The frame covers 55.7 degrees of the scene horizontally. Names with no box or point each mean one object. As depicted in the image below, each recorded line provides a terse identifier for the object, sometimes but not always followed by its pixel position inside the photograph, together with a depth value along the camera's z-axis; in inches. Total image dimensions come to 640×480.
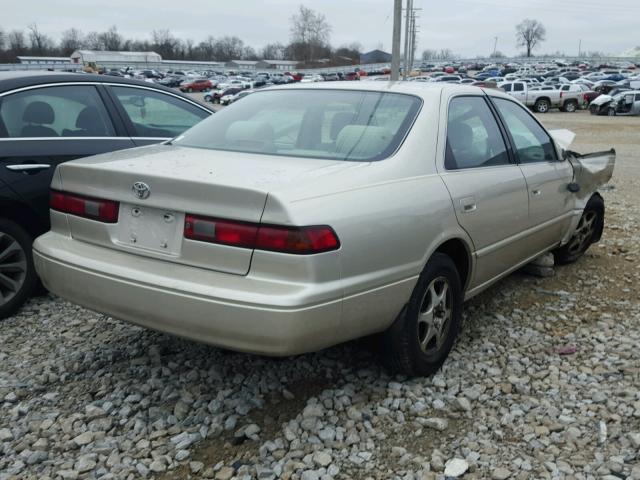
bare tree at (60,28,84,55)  4322.1
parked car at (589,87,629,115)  1167.0
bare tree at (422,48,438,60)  5762.8
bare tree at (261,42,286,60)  5298.2
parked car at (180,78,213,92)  2256.4
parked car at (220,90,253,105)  1513.3
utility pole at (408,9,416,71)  2244.8
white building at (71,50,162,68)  3484.3
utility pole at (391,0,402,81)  958.8
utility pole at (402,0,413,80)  1753.2
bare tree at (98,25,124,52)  4685.0
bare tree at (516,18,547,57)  5349.4
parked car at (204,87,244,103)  1655.3
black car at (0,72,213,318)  156.1
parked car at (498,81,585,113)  1277.1
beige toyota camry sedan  97.0
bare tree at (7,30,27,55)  3865.7
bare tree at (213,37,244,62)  5123.0
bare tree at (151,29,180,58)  4776.1
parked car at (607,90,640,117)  1154.7
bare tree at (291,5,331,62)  4832.7
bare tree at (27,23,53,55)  4138.8
